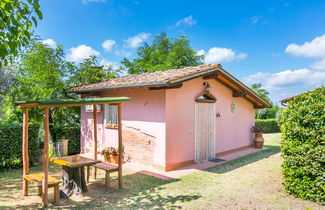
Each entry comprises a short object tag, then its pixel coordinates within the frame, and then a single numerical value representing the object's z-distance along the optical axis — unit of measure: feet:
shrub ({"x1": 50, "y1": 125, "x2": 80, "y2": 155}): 36.86
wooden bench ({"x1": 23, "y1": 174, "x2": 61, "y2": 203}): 15.99
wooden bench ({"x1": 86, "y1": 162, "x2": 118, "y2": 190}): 19.24
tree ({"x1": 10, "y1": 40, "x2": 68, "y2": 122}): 33.86
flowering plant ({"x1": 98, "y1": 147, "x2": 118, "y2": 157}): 28.82
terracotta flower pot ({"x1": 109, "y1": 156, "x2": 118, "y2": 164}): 28.50
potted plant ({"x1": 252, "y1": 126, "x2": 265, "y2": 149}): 42.14
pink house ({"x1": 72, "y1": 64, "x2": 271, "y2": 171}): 25.72
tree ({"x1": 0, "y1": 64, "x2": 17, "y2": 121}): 44.12
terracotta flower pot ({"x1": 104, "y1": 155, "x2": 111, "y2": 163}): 29.34
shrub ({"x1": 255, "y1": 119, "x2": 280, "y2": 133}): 84.75
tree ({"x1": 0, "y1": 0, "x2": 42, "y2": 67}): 9.68
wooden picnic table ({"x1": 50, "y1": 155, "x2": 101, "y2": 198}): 17.69
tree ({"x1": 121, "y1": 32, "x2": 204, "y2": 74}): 95.96
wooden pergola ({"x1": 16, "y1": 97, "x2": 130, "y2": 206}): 15.61
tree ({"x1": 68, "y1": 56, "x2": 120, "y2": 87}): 40.24
